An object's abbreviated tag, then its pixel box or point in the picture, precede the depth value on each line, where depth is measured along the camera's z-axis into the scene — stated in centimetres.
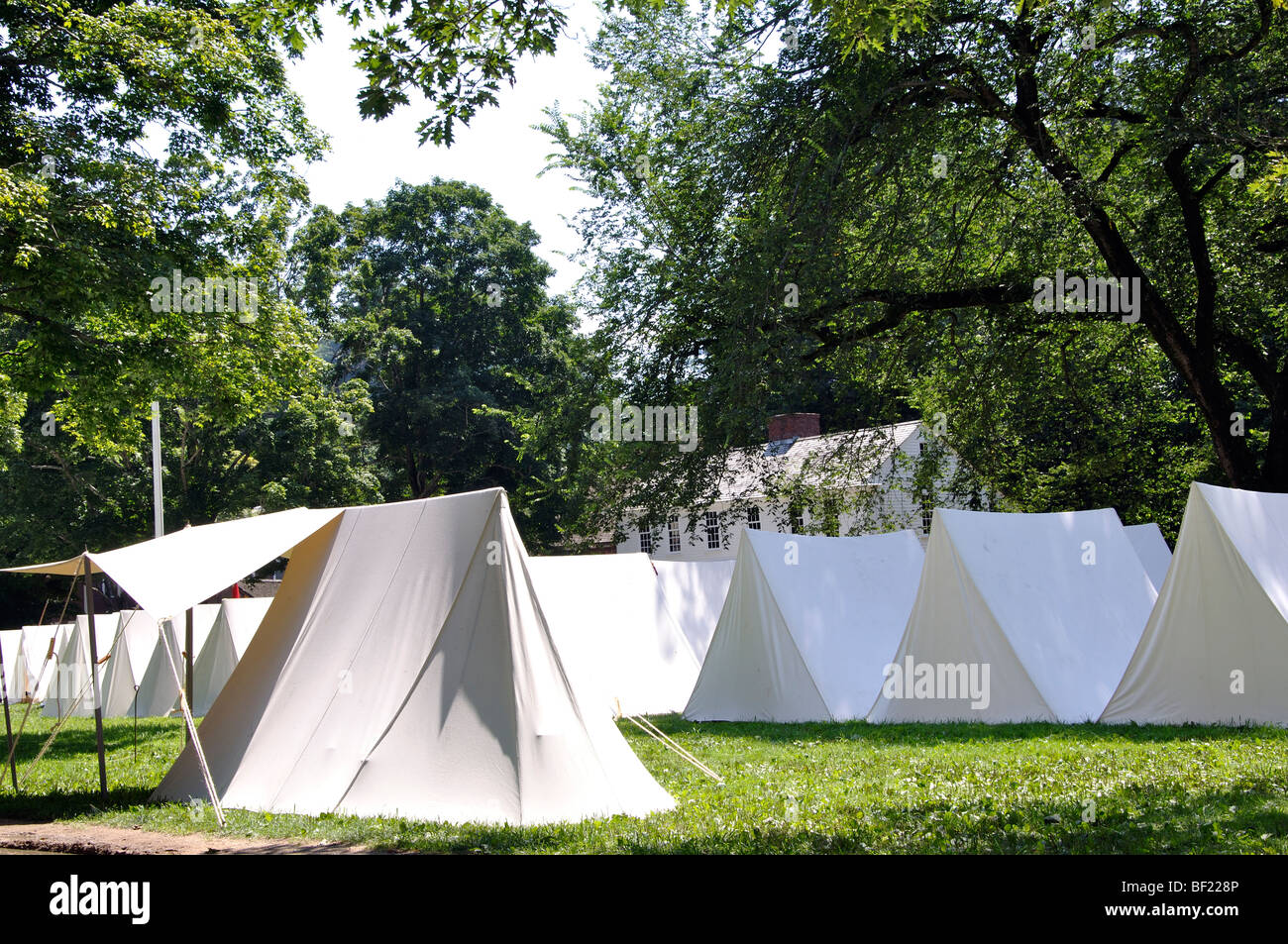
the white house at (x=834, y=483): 1956
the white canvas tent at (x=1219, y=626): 1192
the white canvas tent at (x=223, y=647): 2189
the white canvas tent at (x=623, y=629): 1755
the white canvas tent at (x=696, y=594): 1909
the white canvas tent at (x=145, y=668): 2312
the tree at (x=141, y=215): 1448
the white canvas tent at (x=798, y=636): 1534
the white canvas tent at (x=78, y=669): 2429
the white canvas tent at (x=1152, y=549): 2019
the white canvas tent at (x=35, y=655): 2762
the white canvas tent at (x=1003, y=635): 1373
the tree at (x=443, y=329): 4003
